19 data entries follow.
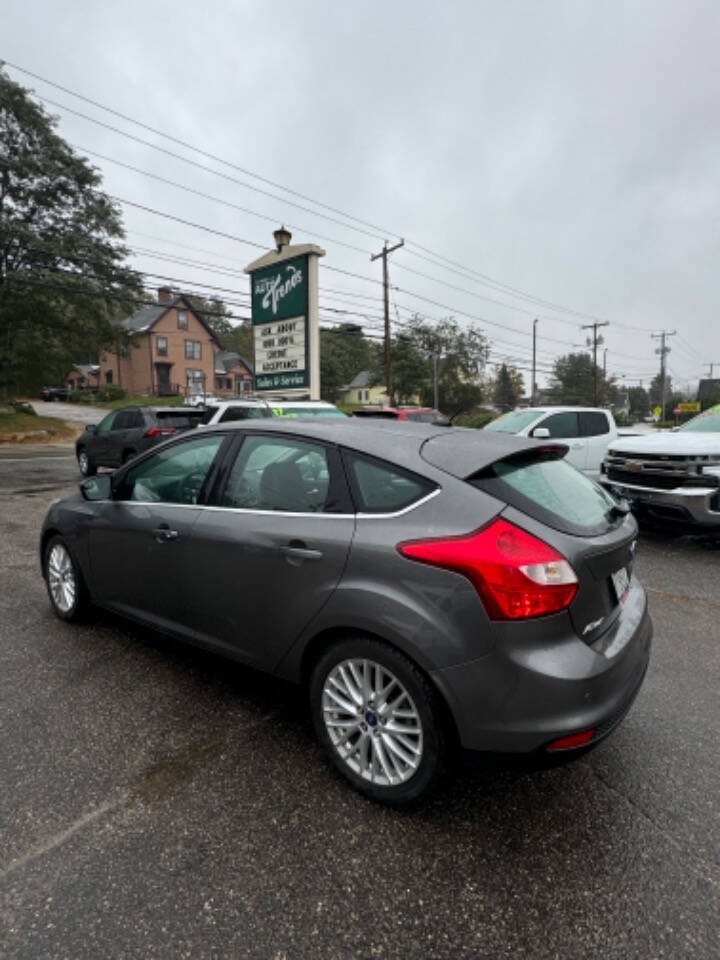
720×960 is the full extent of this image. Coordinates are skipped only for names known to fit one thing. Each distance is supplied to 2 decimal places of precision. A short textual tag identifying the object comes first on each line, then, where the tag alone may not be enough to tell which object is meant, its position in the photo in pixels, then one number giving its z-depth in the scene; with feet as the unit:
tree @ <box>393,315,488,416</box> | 174.91
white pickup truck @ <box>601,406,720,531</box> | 18.22
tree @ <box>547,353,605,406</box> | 297.76
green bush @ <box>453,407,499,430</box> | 151.19
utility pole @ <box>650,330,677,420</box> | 235.20
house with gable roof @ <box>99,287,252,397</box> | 164.55
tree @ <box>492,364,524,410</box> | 310.04
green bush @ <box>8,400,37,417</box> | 86.50
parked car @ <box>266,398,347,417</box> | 29.35
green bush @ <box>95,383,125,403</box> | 155.22
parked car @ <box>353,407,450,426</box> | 66.74
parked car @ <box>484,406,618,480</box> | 30.76
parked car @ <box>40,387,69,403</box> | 168.76
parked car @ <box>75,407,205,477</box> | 36.14
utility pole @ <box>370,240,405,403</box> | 94.27
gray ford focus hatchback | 6.22
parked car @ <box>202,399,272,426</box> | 30.66
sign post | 37.17
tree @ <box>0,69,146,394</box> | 74.02
